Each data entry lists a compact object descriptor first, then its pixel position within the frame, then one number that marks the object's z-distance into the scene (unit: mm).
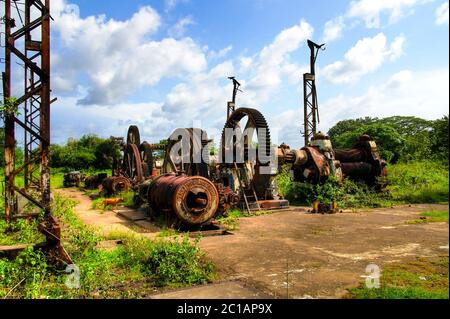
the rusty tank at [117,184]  18875
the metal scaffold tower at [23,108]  6129
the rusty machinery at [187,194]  10008
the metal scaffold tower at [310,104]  21984
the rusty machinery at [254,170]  13734
